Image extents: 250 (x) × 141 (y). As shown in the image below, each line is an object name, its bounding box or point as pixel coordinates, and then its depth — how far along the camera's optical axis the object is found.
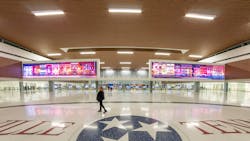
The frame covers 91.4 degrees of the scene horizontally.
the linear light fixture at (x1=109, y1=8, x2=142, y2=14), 6.15
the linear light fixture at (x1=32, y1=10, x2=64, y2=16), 6.19
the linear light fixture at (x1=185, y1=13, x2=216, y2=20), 6.52
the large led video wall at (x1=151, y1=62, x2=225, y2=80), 10.75
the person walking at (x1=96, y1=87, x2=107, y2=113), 7.56
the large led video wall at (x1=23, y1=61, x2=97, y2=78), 10.53
